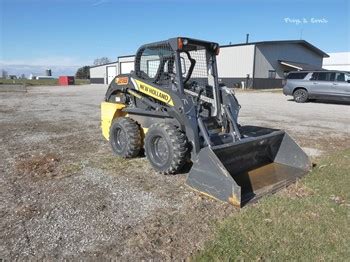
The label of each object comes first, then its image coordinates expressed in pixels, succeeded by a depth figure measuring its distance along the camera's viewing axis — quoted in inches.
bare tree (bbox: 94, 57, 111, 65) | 3643.7
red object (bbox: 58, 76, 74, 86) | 2155.5
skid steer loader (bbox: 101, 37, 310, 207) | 180.3
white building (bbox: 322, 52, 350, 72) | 2193.7
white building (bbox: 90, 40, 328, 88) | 1301.7
